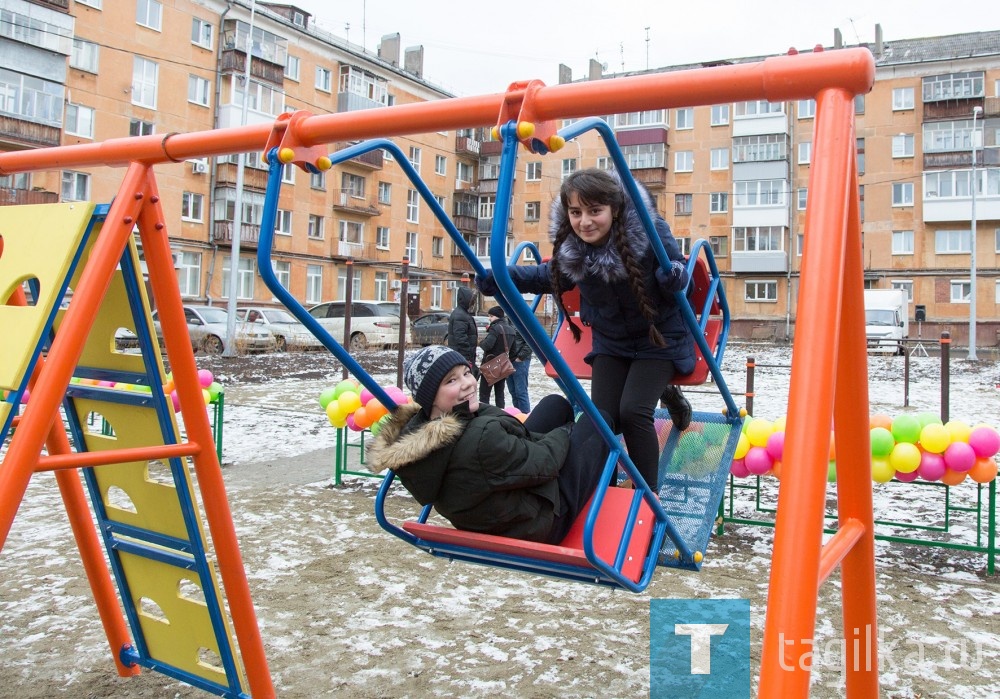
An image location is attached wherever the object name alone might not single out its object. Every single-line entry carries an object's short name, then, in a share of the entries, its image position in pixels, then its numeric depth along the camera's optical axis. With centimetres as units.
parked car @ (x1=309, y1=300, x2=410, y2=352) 2109
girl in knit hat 226
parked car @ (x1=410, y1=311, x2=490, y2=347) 2239
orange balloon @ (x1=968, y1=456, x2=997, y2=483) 425
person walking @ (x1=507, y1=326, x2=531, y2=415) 821
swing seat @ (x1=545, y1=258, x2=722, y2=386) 352
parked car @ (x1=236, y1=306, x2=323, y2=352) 2021
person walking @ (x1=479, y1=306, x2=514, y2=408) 809
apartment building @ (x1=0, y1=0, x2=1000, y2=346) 2333
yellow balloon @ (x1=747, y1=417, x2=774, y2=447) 478
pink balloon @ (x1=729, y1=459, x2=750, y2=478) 479
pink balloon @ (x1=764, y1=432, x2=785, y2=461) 470
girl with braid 255
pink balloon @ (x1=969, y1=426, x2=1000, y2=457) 421
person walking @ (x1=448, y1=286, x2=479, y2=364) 819
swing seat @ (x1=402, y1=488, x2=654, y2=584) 223
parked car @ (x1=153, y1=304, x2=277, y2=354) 1867
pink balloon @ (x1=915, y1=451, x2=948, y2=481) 430
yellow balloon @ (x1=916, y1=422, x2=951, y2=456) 430
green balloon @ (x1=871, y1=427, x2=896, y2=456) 439
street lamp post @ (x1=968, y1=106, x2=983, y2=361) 2239
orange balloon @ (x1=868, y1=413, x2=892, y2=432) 455
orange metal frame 128
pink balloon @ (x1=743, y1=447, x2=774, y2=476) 473
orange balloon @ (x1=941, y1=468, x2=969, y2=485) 428
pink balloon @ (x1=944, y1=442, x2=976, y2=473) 422
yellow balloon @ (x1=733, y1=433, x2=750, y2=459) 476
